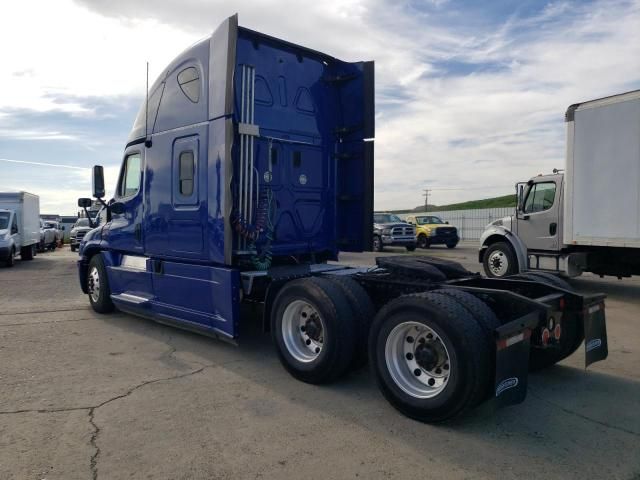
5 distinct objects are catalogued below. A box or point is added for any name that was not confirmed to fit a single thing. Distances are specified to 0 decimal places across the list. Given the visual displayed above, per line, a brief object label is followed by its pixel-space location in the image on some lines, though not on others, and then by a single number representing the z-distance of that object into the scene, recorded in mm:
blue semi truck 3984
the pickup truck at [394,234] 24578
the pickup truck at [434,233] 28031
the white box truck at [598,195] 8727
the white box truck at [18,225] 17691
